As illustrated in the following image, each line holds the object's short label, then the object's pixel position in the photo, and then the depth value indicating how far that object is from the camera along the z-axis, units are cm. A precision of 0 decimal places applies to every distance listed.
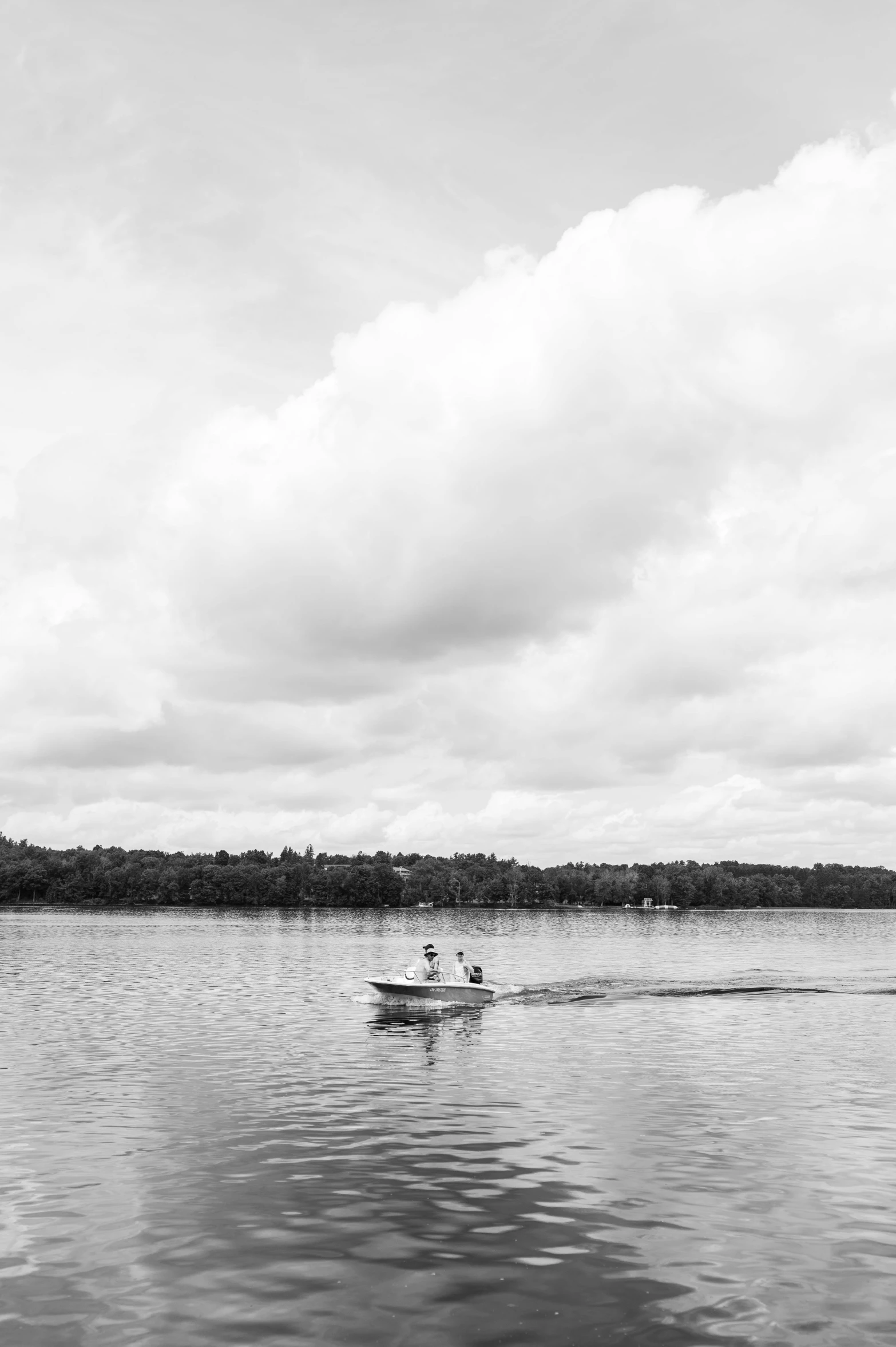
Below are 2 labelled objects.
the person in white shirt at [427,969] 5953
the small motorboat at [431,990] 5822
